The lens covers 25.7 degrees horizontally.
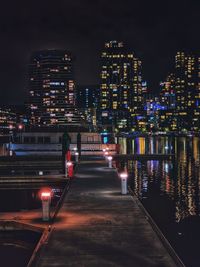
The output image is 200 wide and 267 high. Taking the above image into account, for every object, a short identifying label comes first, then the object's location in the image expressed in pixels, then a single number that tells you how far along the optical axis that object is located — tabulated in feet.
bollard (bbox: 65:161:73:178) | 115.62
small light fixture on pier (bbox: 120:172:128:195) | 80.33
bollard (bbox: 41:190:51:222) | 58.23
